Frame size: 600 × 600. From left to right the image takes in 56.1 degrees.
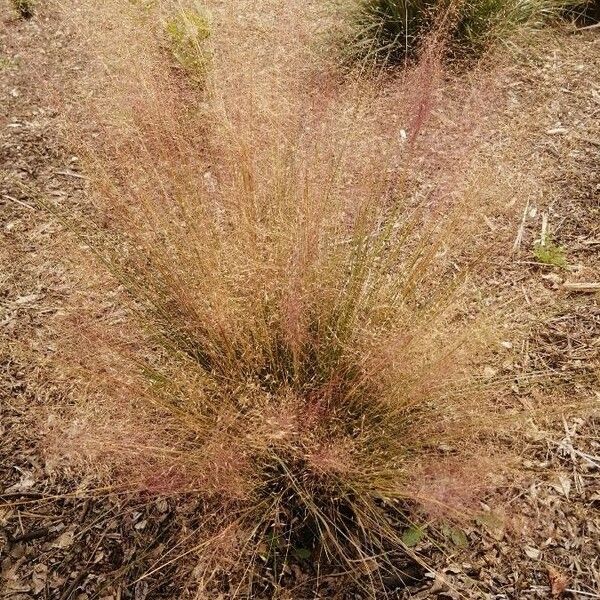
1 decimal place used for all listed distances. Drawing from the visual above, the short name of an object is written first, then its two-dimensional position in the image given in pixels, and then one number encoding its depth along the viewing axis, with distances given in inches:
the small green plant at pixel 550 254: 84.4
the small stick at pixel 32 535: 61.7
